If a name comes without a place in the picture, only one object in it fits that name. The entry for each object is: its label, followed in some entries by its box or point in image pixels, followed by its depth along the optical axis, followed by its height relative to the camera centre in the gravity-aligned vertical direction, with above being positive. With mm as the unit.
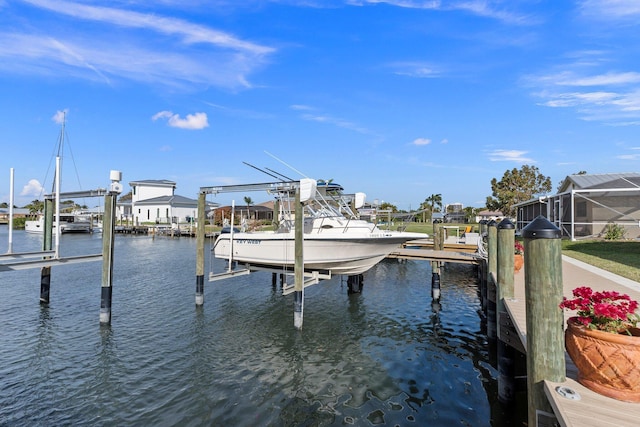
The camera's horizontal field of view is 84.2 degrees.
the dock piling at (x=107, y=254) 10086 -1035
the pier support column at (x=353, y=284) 15758 -2871
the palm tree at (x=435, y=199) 100312 +6080
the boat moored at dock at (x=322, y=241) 11828 -764
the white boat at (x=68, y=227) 56038 -1559
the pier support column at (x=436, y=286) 14375 -2673
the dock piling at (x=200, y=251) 12742 -1168
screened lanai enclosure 22812 +1098
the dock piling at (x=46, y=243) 12852 -987
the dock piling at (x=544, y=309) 3600 -899
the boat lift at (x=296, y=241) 10383 -727
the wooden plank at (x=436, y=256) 14570 -1529
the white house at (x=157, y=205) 62125 +2506
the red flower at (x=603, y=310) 3219 -824
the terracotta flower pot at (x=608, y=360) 3092 -1255
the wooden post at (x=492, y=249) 10123 -835
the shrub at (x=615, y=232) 22141 -647
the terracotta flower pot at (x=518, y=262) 11078 -1286
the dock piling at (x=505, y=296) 6629 -1546
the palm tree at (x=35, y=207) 88431 +2714
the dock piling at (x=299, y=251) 10359 -925
